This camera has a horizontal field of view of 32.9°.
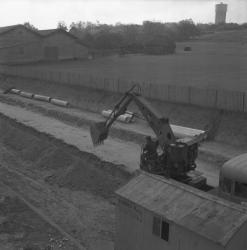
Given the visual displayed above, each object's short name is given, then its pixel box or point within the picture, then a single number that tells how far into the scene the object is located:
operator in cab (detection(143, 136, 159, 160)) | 16.20
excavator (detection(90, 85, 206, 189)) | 14.98
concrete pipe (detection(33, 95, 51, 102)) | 45.03
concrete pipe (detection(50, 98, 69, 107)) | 42.00
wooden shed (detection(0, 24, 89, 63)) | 70.00
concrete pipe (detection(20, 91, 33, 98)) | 48.16
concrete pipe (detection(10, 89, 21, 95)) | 51.14
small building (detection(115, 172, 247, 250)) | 9.98
